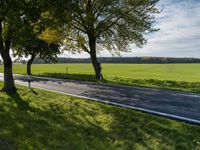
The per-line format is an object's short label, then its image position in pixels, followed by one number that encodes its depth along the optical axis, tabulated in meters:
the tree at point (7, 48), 8.30
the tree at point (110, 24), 13.17
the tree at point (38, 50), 21.45
